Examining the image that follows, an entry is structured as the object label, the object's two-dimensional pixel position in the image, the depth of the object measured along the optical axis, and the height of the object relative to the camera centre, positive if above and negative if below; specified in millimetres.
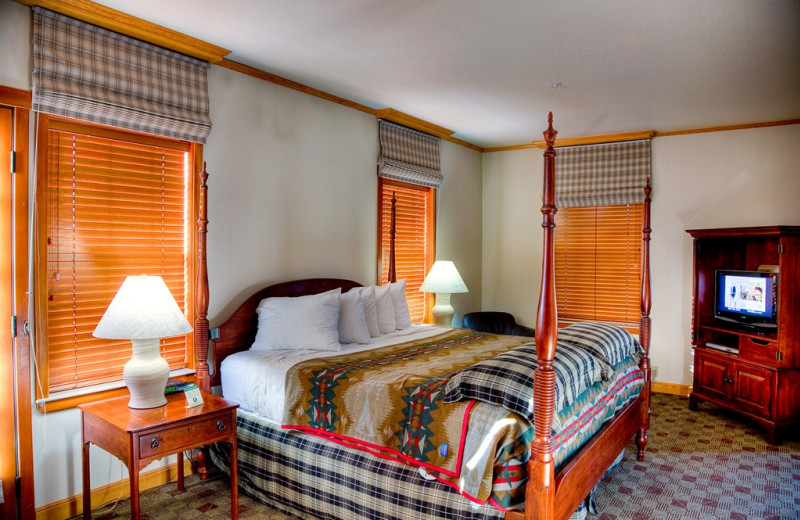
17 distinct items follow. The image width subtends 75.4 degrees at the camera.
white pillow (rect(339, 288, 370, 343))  3658 -478
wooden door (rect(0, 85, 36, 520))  2570 -333
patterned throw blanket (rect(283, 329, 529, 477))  2262 -733
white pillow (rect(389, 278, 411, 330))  4258 -439
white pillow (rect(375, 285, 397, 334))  4059 -443
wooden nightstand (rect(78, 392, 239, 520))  2297 -845
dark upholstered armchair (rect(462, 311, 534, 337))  5469 -742
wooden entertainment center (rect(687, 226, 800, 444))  3984 -724
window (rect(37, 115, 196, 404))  2725 +112
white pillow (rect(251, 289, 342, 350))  3357 -470
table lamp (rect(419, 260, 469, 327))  5027 -307
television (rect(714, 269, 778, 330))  4211 -352
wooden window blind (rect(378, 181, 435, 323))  4957 +185
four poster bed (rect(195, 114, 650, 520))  2117 -794
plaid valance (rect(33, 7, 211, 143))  2633 +960
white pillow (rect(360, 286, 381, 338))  3898 -437
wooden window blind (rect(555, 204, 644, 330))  5535 -82
